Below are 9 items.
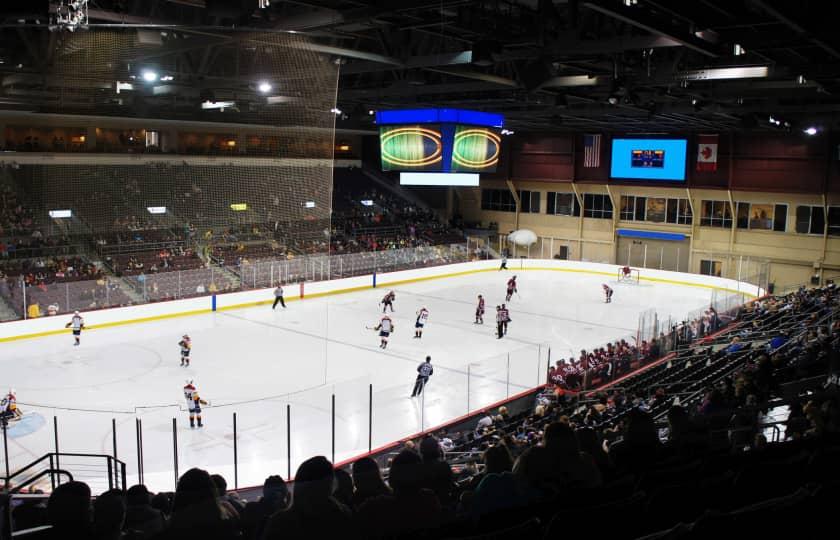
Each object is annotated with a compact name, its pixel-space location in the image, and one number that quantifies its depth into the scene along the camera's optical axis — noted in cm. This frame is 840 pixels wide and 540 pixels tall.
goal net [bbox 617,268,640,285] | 3375
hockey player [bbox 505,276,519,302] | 2569
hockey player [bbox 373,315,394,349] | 1869
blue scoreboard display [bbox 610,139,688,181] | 3541
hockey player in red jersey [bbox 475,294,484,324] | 2242
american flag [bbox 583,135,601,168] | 3806
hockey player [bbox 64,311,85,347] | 1833
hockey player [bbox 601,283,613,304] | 2678
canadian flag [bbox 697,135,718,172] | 3488
